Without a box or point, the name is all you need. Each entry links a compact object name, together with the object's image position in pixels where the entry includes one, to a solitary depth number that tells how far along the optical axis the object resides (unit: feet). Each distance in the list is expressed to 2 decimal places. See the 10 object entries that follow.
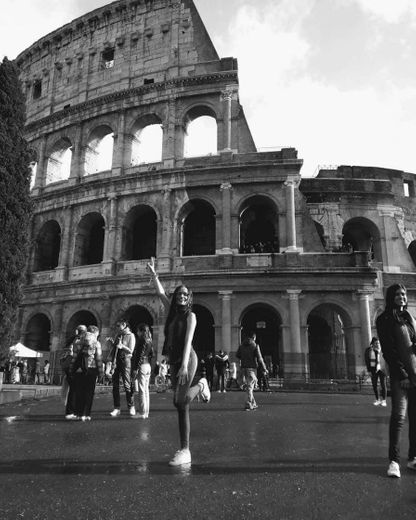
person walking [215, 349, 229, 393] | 49.34
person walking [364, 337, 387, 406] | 32.73
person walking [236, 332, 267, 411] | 29.48
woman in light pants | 23.95
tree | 37.86
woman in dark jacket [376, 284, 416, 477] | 12.47
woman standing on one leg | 12.96
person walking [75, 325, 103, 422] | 23.91
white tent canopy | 60.75
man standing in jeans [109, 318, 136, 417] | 25.82
